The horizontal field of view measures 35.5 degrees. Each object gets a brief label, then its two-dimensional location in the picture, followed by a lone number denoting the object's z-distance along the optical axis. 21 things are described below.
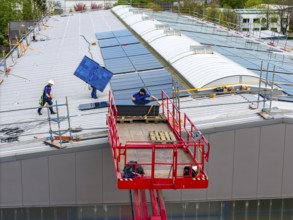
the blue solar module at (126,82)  21.39
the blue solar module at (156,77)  21.52
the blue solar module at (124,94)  19.79
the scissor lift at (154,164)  10.73
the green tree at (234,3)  96.56
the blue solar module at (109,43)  33.50
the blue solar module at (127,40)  33.63
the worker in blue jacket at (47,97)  17.79
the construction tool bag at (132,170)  10.77
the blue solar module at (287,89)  20.34
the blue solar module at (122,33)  38.38
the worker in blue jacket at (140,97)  16.53
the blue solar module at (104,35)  38.14
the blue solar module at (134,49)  29.06
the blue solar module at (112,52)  28.92
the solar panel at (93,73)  19.69
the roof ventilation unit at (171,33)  32.28
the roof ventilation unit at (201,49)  24.56
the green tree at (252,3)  91.39
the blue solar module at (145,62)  24.67
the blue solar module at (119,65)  24.81
